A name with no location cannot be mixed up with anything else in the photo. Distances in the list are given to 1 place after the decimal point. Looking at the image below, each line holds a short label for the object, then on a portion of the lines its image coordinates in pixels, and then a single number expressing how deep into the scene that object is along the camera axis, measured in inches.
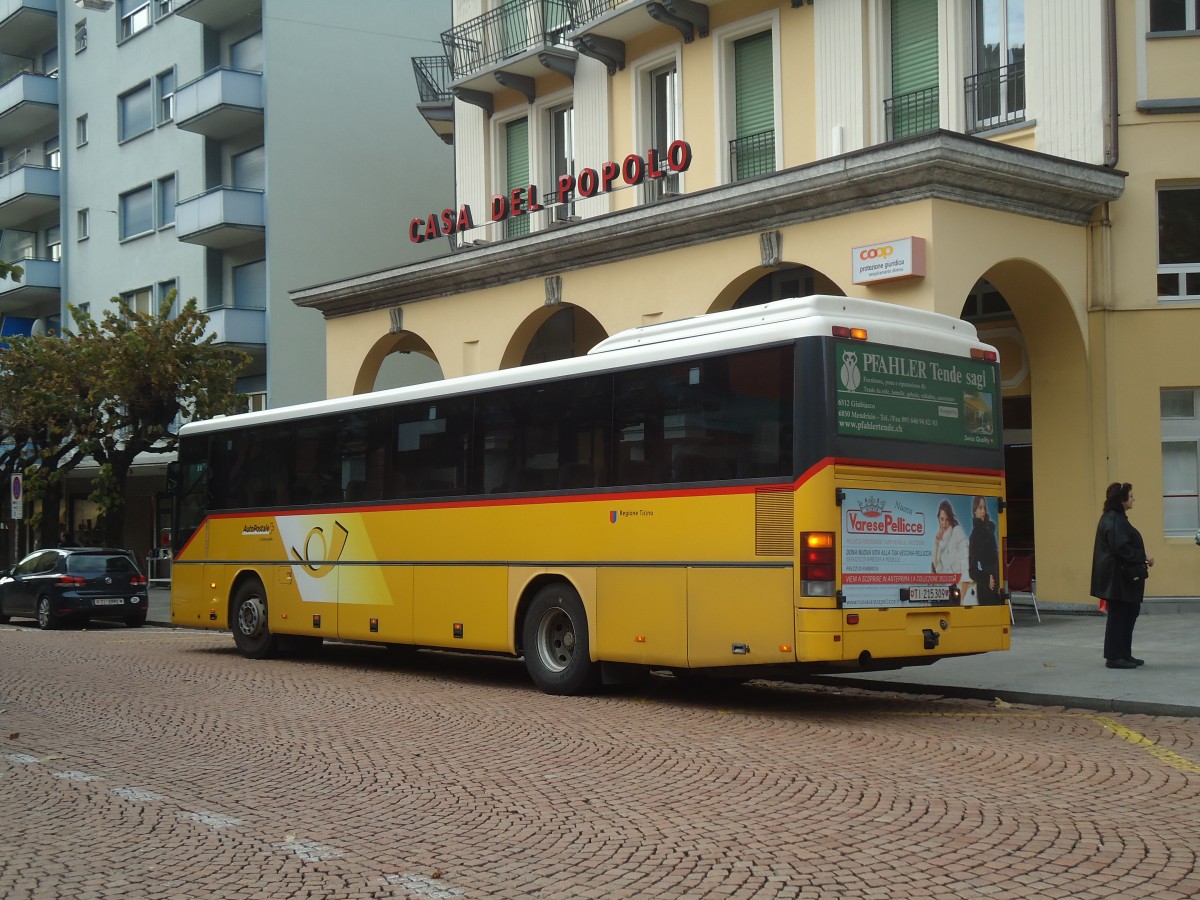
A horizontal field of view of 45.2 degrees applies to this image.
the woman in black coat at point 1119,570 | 550.0
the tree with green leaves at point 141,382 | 1254.9
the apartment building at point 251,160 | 1478.8
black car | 1027.9
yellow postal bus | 448.1
